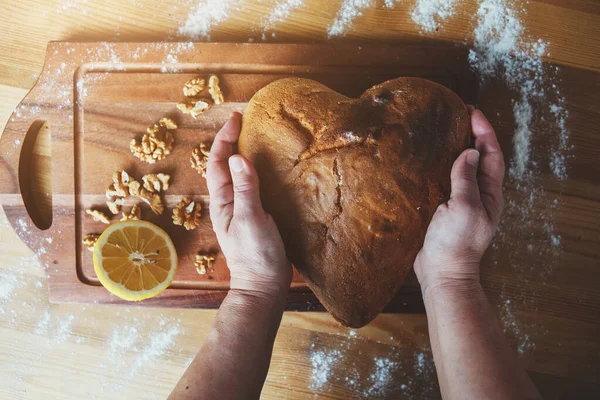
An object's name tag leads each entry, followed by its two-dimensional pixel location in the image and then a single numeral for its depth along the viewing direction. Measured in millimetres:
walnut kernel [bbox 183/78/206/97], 563
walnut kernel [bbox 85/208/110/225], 572
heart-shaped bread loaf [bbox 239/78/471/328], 485
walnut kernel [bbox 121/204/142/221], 571
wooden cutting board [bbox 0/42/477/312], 570
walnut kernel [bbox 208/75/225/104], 563
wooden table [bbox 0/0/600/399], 584
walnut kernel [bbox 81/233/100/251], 575
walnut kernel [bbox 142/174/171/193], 569
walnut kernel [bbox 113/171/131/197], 570
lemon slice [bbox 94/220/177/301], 540
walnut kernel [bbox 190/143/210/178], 567
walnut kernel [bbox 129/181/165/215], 569
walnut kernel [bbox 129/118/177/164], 566
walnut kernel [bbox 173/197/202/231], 568
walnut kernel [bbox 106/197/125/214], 573
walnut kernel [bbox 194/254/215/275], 569
